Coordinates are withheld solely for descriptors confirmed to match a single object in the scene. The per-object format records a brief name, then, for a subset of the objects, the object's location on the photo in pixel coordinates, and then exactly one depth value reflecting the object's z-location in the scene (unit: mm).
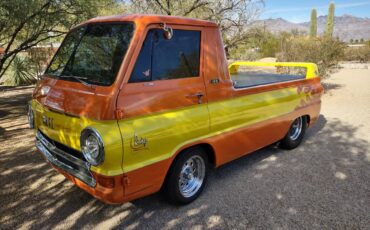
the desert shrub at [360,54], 27891
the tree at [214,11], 10781
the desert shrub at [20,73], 14156
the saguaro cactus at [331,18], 39688
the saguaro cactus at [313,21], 44250
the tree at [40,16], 6402
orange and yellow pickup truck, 2857
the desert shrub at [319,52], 11430
